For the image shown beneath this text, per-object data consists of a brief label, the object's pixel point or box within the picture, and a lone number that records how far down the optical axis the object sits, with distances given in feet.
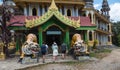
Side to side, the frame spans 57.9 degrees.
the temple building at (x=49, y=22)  31.26
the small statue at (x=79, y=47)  28.49
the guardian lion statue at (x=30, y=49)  27.05
